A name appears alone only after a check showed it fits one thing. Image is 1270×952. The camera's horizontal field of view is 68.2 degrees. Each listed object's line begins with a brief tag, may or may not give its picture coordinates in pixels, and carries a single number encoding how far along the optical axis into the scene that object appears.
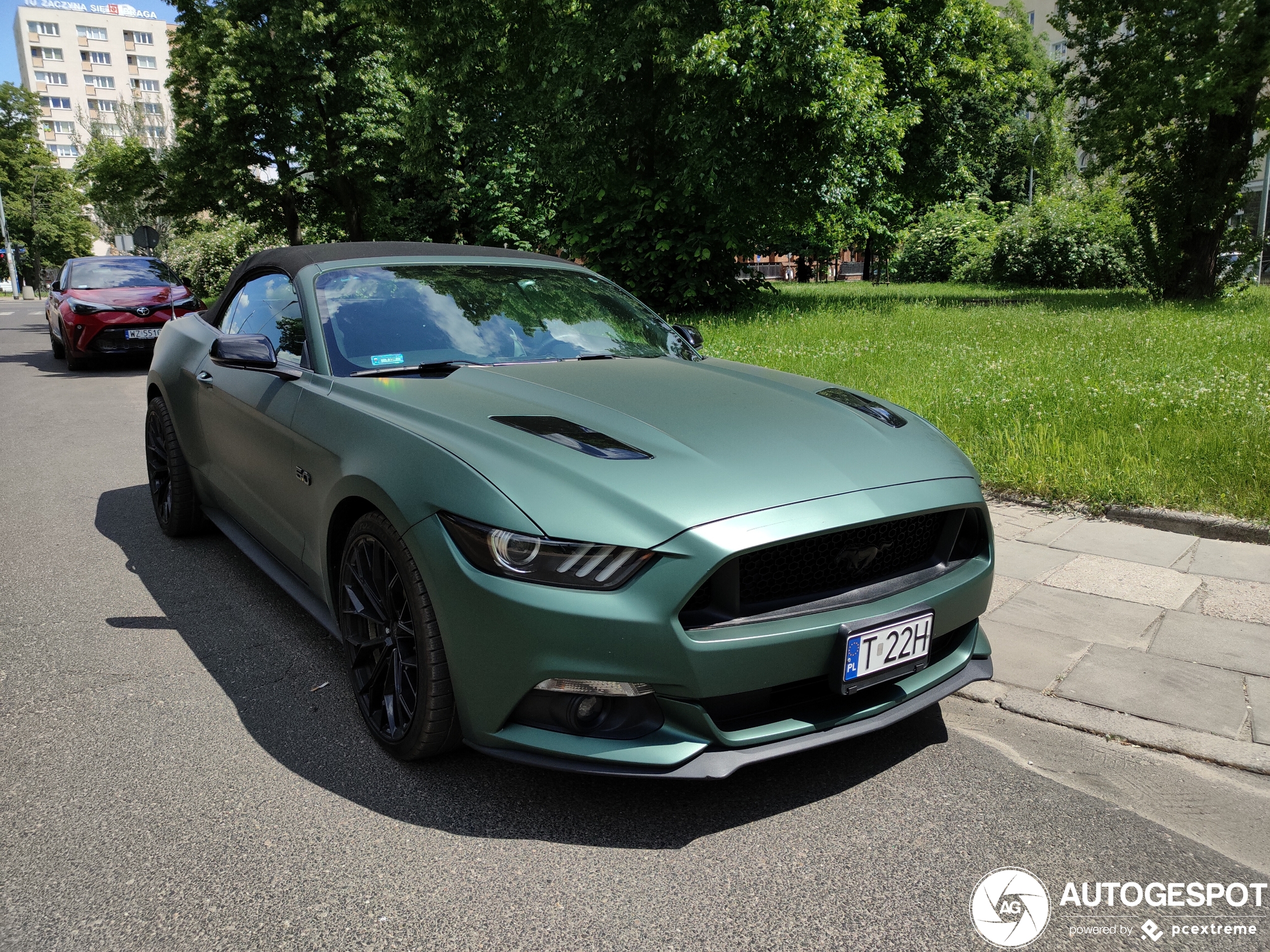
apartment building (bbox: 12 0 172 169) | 97.19
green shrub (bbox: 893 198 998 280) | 28.70
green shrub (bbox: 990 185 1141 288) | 23.03
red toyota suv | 13.45
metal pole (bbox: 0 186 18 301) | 55.56
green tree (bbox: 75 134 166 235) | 24.27
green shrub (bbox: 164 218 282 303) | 29.47
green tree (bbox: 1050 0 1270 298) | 14.66
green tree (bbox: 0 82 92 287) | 64.94
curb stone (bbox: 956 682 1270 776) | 2.88
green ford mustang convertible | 2.32
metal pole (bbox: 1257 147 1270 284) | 32.62
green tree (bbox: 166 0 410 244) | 20.88
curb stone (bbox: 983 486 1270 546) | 4.73
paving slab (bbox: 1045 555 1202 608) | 4.12
